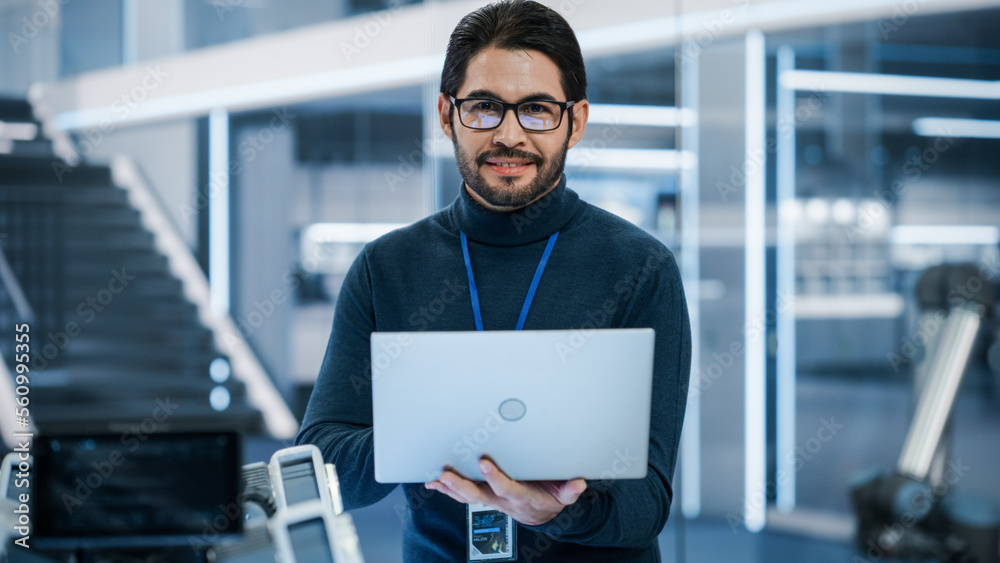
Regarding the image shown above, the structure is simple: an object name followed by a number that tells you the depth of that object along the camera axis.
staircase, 4.83
